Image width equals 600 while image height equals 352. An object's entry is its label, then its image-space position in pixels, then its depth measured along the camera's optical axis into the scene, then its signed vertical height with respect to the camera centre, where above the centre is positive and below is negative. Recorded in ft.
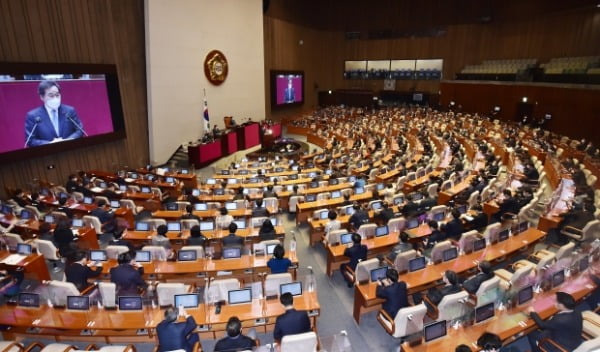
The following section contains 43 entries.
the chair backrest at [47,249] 29.66 -13.44
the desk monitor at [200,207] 38.68 -13.15
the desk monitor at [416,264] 25.23 -12.76
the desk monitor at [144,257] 26.78 -12.76
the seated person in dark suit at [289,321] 18.90 -12.44
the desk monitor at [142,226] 33.17 -13.00
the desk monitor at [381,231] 31.09 -12.87
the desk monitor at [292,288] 21.68 -12.36
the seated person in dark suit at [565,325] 17.89 -12.22
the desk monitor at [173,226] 33.09 -12.96
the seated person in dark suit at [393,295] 21.47 -12.62
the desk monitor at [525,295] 21.39 -12.77
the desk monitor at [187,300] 20.84 -12.46
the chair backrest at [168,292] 20.98 -12.04
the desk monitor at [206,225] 32.89 -12.83
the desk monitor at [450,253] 26.43 -12.65
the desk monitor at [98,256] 26.94 -12.70
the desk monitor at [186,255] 26.76 -12.61
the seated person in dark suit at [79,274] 24.50 -12.78
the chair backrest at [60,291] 21.06 -12.03
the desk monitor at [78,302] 20.90 -12.51
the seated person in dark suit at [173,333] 18.02 -12.38
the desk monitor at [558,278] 22.90 -12.59
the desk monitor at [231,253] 27.20 -12.69
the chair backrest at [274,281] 21.80 -11.99
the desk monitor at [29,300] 21.30 -12.56
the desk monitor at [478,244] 28.14 -12.76
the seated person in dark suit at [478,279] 22.18 -12.38
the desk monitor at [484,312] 19.86 -12.79
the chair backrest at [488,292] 21.15 -12.45
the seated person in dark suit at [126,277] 23.12 -12.30
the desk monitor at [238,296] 21.47 -12.56
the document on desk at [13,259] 27.50 -13.28
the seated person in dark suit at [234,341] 17.11 -12.27
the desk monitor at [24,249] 28.78 -12.93
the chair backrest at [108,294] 21.02 -12.16
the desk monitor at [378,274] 23.54 -12.49
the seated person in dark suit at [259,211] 37.01 -13.13
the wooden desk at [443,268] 23.17 -13.28
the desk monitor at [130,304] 21.08 -12.73
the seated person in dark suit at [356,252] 26.78 -12.56
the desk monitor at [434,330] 18.10 -12.55
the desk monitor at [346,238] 29.48 -12.69
